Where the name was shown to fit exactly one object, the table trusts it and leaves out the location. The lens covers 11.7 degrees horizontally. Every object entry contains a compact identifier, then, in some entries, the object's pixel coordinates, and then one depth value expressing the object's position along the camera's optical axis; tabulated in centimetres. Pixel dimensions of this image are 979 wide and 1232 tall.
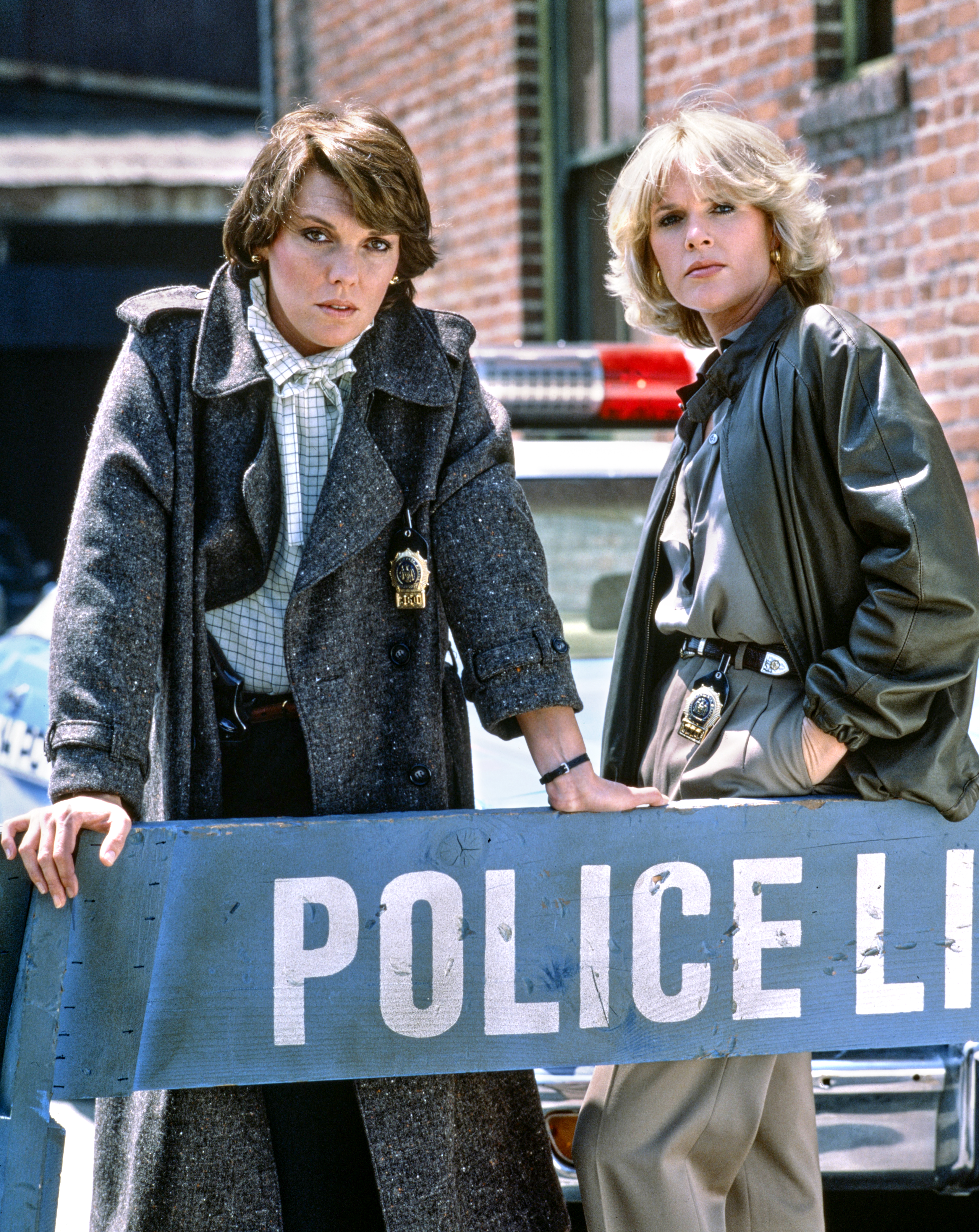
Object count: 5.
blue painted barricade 445
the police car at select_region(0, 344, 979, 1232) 530
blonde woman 450
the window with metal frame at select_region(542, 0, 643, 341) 986
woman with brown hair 454
